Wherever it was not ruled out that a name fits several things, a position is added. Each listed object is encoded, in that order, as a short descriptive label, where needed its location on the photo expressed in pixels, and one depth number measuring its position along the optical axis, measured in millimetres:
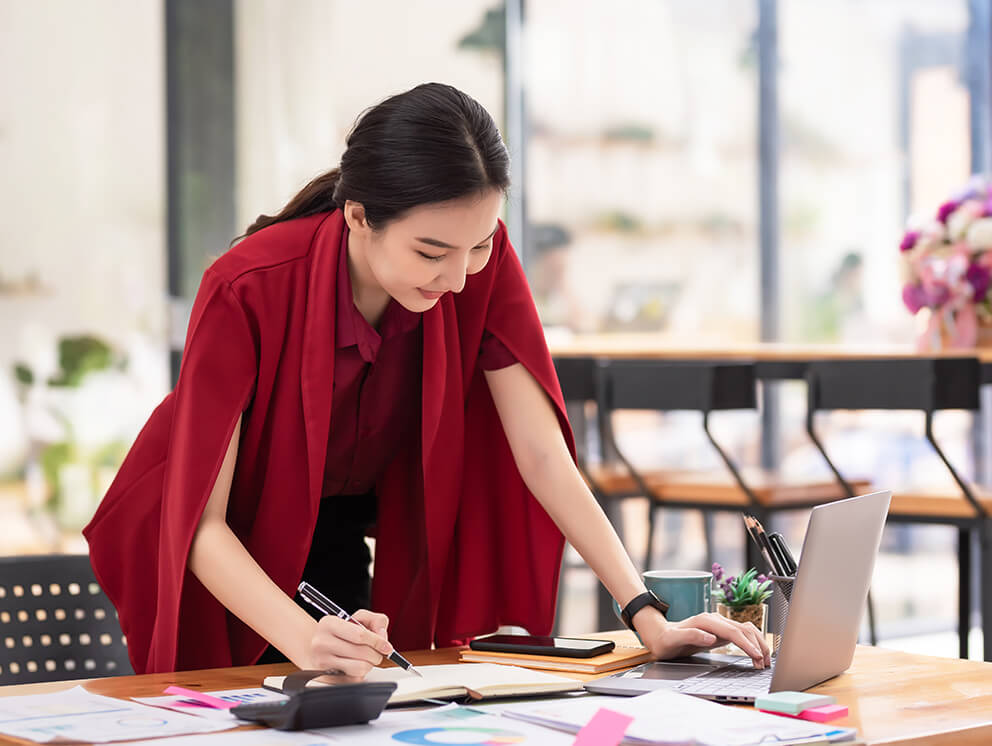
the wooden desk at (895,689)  2799
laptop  2909
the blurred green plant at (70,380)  6229
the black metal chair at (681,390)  5116
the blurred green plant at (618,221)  8172
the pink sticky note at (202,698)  2882
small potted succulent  3194
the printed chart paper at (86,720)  2755
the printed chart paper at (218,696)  2839
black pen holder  3072
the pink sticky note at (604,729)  2708
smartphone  3102
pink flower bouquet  5341
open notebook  2906
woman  3123
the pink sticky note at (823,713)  2832
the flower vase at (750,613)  3196
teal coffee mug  3219
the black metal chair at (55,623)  3330
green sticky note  2840
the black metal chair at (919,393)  4738
